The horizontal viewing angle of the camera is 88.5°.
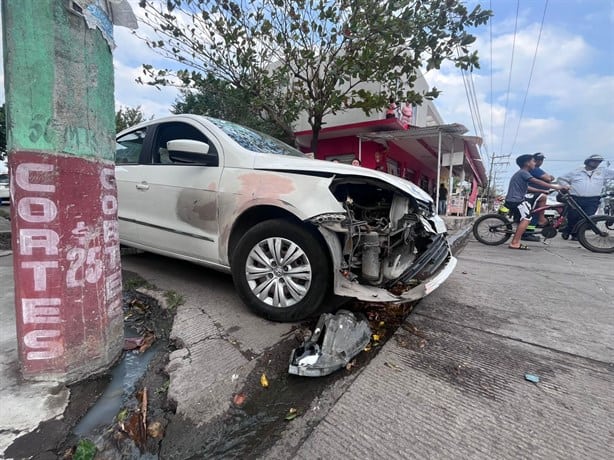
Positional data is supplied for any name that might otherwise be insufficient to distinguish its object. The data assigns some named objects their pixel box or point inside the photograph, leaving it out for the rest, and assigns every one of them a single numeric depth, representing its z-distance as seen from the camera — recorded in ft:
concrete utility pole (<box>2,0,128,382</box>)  4.65
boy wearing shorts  19.97
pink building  32.71
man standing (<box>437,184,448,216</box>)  49.07
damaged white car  7.22
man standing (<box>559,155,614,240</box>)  20.62
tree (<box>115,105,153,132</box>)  52.37
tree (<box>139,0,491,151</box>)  17.75
